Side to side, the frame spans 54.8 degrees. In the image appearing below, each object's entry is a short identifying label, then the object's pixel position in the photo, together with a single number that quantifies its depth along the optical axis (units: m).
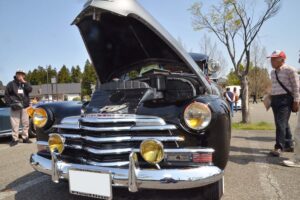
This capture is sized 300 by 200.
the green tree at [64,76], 90.94
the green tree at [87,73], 66.38
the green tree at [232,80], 47.59
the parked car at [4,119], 6.80
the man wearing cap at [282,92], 4.30
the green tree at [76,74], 91.31
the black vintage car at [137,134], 2.29
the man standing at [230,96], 12.51
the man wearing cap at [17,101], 6.26
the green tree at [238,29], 9.76
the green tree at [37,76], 87.44
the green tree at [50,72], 84.15
